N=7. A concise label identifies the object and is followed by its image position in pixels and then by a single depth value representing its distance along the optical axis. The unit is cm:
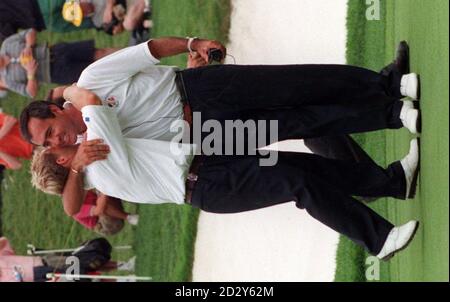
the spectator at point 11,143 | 967
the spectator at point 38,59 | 1002
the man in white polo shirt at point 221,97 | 561
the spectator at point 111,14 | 1048
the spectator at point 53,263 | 995
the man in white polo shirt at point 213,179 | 545
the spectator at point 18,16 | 1012
